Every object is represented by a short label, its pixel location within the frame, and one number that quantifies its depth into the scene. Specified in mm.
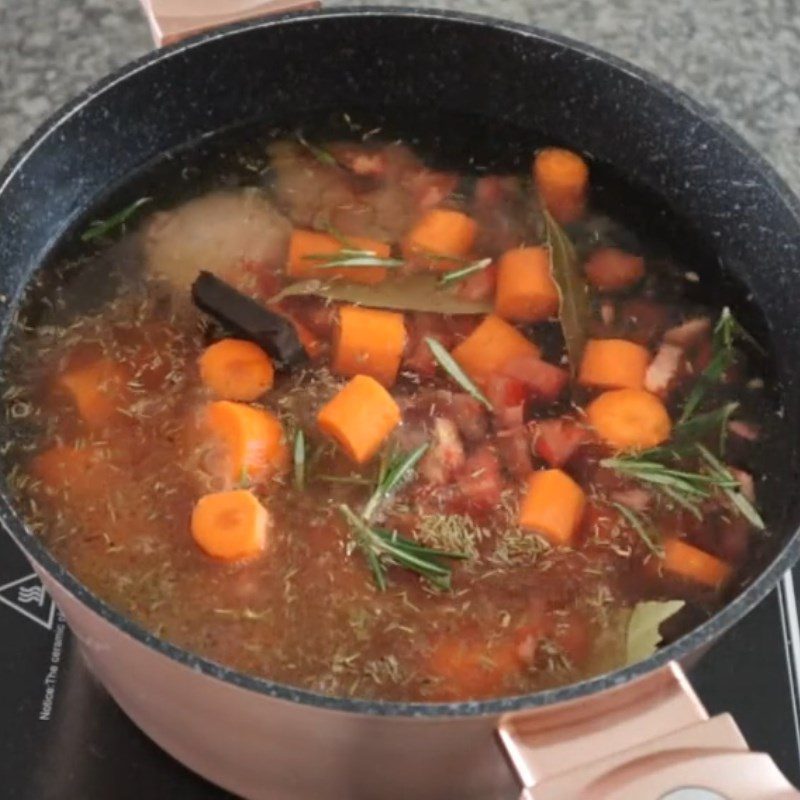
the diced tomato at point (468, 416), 1019
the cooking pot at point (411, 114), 771
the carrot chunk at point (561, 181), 1192
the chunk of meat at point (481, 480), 983
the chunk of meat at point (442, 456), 990
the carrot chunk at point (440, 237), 1131
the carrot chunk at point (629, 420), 1026
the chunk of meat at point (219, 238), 1115
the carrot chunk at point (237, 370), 1024
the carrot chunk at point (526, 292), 1096
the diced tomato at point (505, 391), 1040
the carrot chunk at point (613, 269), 1134
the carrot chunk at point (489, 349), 1058
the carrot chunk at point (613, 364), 1061
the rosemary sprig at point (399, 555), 934
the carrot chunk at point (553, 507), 971
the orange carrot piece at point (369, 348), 1047
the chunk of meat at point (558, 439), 1015
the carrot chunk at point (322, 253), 1104
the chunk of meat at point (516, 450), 1006
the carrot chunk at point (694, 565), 980
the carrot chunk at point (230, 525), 948
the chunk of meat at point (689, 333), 1105
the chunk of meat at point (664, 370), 1067
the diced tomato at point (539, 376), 1052
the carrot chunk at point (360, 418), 994
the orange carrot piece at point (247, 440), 981
